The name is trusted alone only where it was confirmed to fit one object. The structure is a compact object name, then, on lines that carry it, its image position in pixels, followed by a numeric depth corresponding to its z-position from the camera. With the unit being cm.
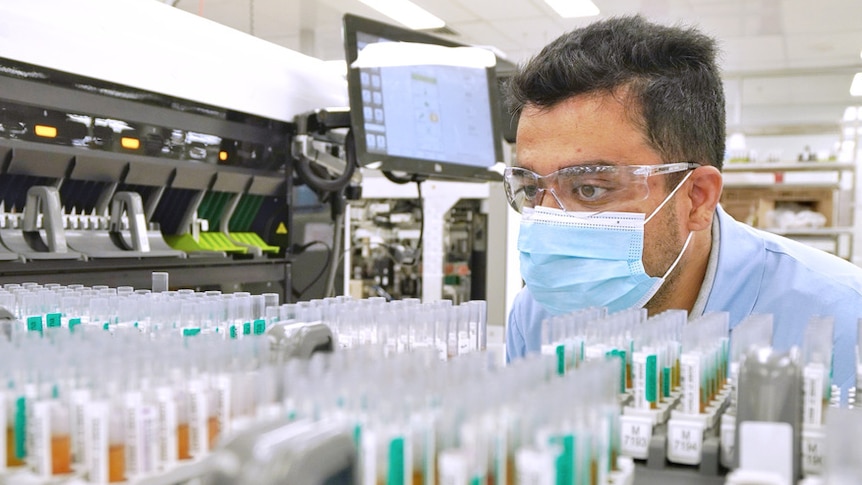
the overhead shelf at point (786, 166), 568
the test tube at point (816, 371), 75
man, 161
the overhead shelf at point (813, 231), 552
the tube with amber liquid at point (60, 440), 69
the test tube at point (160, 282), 162
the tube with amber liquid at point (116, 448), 67
